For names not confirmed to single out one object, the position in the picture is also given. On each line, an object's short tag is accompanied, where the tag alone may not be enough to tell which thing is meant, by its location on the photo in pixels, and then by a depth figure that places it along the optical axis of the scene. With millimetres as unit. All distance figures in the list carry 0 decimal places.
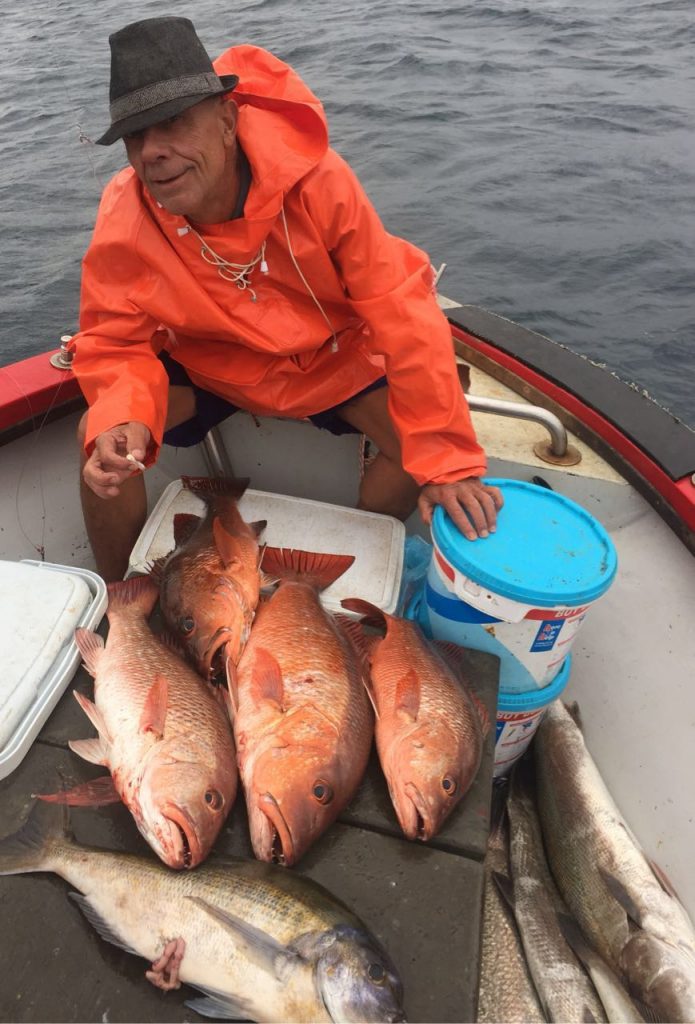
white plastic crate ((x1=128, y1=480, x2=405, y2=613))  2396
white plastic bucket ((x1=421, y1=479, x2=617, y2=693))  1869
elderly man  2105
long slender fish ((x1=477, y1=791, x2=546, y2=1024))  1932
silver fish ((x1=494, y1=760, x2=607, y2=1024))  1996
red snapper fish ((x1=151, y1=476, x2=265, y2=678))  2057
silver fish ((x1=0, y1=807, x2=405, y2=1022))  1364
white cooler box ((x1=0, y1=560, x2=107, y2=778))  1759
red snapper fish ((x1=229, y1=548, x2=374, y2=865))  1599
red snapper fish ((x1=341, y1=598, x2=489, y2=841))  1677
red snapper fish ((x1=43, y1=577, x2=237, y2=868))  1569
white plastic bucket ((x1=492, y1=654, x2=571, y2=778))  2189
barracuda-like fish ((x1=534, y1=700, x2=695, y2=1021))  1938
